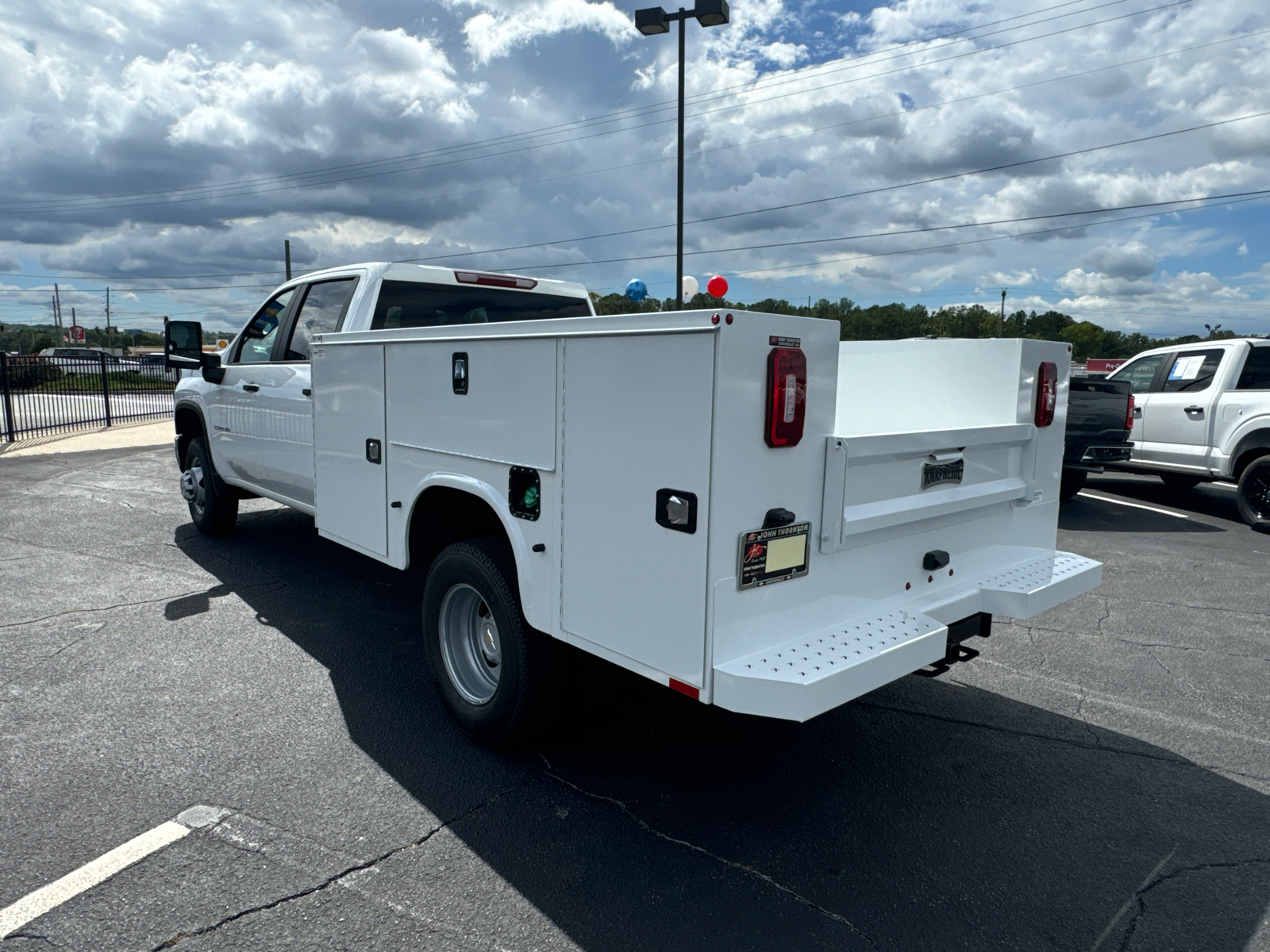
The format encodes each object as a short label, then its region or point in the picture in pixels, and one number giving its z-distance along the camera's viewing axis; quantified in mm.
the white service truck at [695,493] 2508
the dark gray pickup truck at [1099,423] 9375
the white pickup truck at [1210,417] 9195
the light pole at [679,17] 13789
